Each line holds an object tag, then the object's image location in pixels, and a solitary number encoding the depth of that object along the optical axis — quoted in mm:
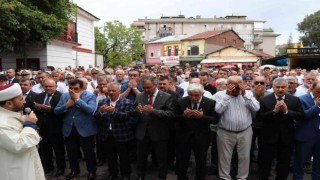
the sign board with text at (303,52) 19255
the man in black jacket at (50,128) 4598
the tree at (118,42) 37696
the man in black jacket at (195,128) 4057
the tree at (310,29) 37911
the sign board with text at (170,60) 36533
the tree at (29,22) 10052
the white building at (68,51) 14097
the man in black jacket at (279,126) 3955
